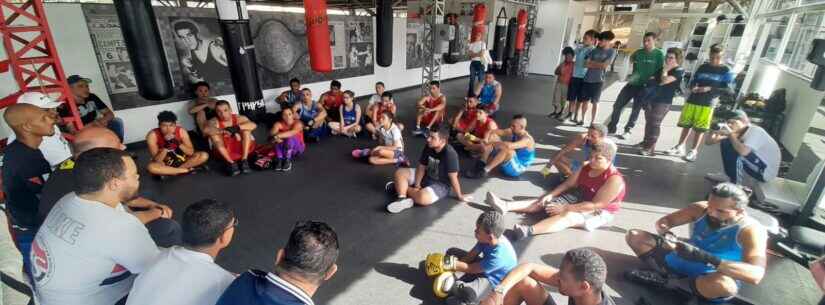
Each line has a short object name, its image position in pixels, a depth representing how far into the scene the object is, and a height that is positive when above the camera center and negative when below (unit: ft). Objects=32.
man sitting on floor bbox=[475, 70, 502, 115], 20.50 -3.14
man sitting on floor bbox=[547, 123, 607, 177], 11.33 -3.91
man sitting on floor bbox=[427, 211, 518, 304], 7.23 -4.98
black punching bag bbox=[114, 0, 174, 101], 9.68 -0.52
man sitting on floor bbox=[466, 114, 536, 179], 13.82 -4.51
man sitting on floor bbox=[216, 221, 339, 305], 3.88 -2.71
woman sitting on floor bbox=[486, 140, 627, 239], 10.00 -4.78
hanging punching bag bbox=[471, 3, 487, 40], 23.04 +1.26
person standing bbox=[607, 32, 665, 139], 16.94 -1.49
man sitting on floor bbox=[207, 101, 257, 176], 13.91 -4.07
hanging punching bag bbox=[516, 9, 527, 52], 32.42 +0.89
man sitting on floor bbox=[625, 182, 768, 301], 6.95 -4.23
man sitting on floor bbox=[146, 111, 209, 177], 13.15 -4.47
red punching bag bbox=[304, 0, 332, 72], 13.96 -0.06
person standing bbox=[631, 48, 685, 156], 15.83 -2.30
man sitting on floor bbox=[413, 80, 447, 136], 19.58 -3.86
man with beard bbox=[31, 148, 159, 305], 4.52 -2.71
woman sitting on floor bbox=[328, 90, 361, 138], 18.47 -4.39
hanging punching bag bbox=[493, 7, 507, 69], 33.65 -0.08
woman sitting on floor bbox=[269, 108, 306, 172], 14.60 -4.30
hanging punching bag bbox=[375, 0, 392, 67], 16.51 +0.15
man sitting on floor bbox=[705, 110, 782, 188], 11.46 -3.44
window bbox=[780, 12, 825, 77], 18.00 +0.26
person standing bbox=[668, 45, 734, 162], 14.55 -2.09
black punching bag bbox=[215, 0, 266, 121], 12.63 -0.89
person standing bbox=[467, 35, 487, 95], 24.08 -1.53
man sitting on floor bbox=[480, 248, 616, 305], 5.10 -3.37
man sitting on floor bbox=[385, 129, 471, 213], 11.51 -4.68
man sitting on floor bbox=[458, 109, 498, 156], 15.79 -4.30
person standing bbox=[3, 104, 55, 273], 6.52 -2.63
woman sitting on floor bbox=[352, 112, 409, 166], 15.19 -4.72
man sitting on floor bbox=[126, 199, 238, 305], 4.19 -2.85
